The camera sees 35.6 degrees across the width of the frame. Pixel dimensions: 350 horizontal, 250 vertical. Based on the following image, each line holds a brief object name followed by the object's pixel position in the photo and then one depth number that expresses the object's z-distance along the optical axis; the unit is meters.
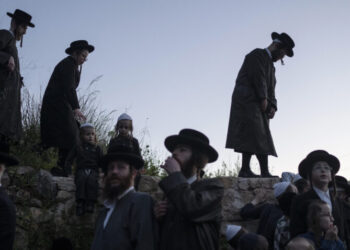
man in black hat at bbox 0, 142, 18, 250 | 3.94
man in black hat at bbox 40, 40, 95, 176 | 7.66
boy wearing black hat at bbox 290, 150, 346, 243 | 4.90
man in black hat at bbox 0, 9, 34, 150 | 7.41
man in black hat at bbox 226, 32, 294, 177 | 7.82
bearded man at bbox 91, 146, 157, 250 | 3.69
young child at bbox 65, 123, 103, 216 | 6.60
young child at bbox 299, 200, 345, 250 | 4.56
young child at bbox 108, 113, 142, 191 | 7.13
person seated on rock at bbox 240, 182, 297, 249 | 5.80
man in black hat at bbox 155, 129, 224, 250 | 3.61
